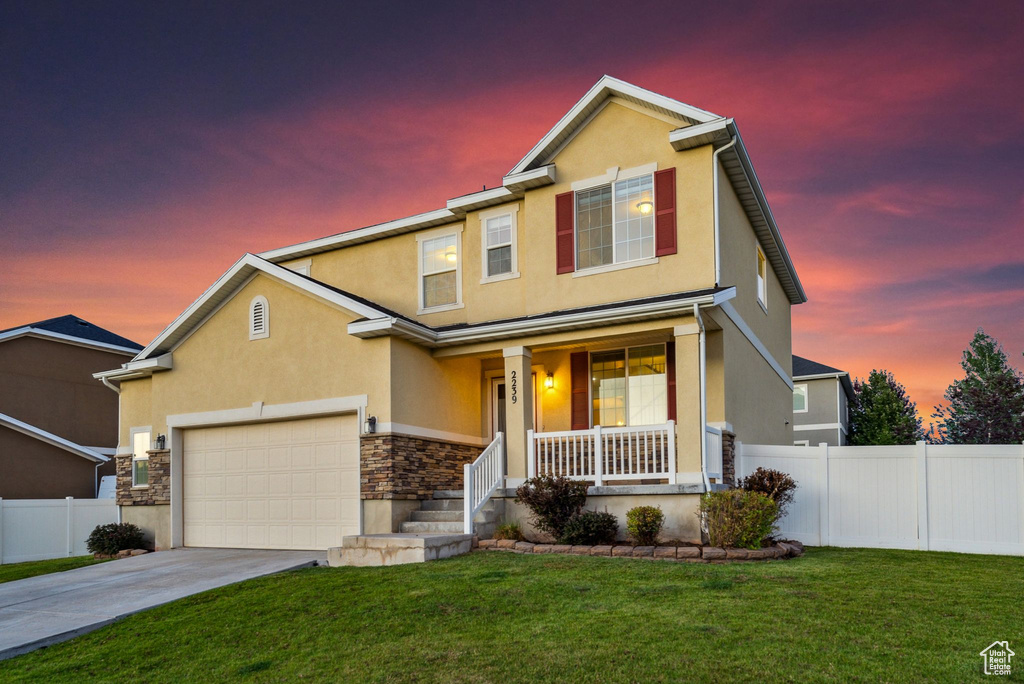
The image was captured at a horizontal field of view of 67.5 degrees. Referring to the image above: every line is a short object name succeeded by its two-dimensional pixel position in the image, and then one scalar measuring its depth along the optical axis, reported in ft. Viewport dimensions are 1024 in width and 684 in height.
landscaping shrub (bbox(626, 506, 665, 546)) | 36.29
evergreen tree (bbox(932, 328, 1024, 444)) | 117.19
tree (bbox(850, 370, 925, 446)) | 126.41
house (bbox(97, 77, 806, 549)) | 41.75
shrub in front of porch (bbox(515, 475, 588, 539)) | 38.06
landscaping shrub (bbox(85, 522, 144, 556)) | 51.08
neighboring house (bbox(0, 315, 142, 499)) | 70.33
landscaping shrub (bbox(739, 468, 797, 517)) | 39.70
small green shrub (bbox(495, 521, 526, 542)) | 39.22
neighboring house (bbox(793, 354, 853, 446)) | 111.65
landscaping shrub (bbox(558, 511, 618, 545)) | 36.65
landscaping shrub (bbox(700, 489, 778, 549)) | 33.88
